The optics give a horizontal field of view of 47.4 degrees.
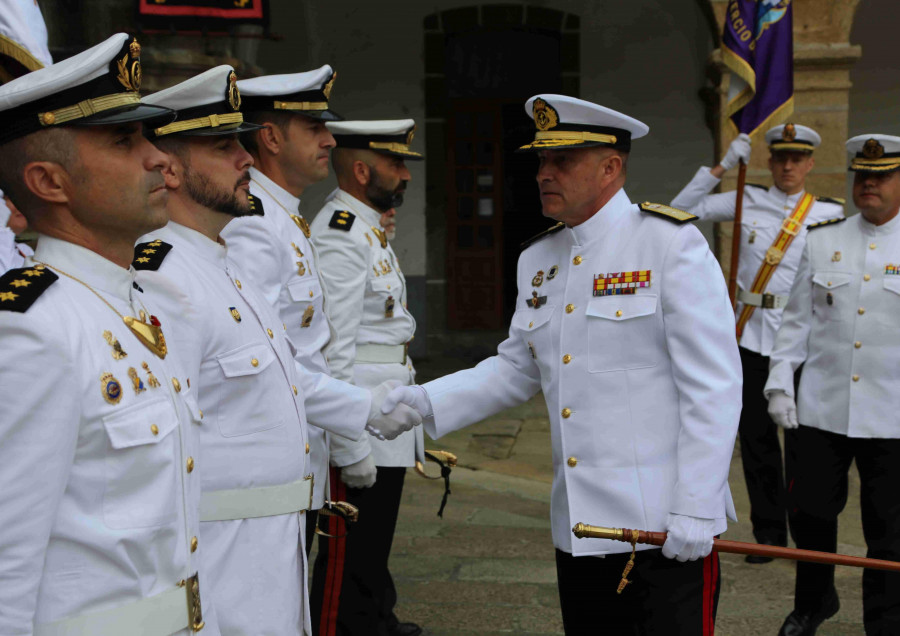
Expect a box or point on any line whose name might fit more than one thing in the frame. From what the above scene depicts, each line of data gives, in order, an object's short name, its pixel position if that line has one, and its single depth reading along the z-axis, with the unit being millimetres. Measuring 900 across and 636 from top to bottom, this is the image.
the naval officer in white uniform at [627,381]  2500
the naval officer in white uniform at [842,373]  3922
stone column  7496
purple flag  5453
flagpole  5586
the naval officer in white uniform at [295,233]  2955
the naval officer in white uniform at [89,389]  1487
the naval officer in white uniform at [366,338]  3557
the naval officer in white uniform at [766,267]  5254
